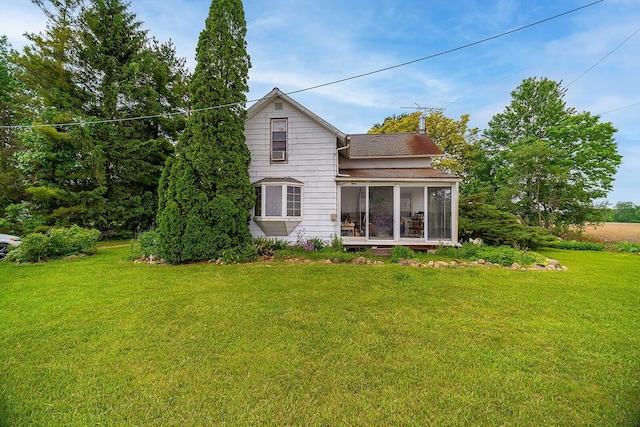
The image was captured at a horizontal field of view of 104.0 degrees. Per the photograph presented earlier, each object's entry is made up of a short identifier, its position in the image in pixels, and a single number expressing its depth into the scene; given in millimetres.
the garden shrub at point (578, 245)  12383
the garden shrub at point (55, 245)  7738
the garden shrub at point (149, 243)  7892
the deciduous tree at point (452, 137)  22109
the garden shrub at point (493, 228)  10336
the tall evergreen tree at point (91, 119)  12828
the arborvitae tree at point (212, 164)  7398
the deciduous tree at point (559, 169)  15711
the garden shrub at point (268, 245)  8477
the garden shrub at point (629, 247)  11483
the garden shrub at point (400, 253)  8234
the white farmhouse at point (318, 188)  9102
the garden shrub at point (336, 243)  9102
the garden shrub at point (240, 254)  7445
